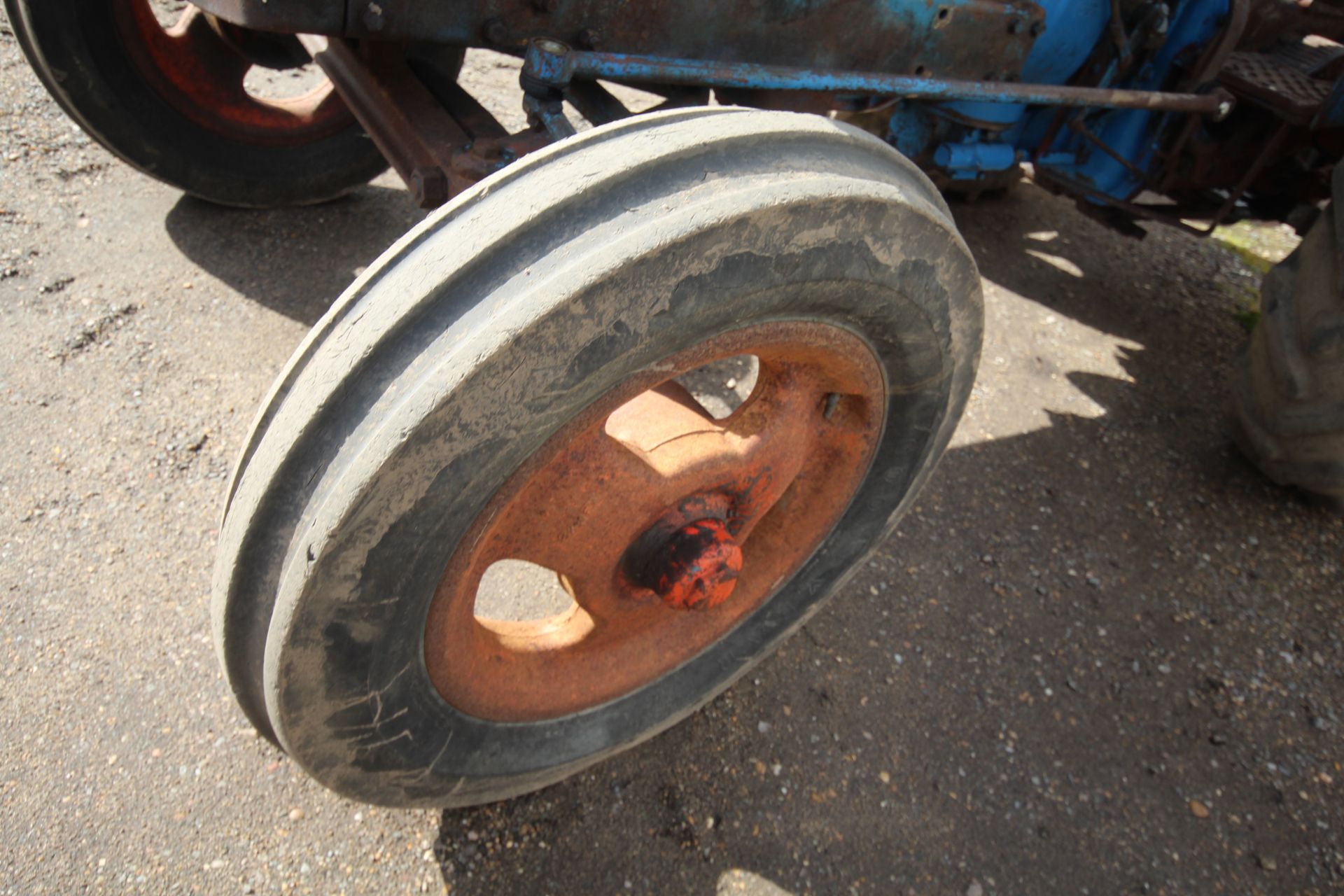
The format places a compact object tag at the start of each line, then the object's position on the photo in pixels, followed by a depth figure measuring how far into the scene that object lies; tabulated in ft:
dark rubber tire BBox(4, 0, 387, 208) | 7.00
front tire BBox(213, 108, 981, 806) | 3.07
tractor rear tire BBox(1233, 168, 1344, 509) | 7.48
